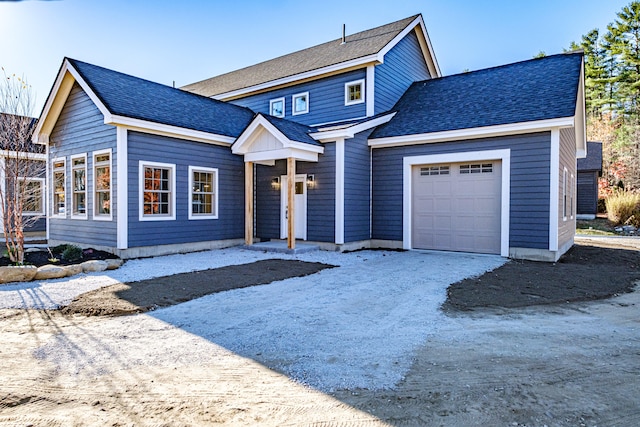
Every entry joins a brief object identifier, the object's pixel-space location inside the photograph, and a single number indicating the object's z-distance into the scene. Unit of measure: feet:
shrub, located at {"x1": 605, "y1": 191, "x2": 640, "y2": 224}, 62.90
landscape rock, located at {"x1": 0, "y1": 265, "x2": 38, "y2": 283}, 21.56
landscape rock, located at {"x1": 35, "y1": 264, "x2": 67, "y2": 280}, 22.67
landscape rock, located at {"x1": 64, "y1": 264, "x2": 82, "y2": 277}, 23.83
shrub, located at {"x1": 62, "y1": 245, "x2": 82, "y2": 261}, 28.91
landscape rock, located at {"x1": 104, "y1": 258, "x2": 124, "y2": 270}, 26.00
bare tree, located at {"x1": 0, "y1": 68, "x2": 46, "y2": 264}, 25.30
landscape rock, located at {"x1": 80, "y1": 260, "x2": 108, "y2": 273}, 24.91
